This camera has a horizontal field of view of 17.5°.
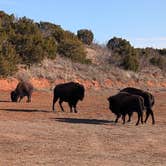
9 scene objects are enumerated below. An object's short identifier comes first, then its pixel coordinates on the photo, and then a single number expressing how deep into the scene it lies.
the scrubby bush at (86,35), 88.69
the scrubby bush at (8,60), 43.33
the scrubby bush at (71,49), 62.69
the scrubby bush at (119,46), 78.39
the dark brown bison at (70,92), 27.50
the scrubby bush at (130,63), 70.88
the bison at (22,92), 35.75
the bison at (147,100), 23.73
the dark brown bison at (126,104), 22.67
